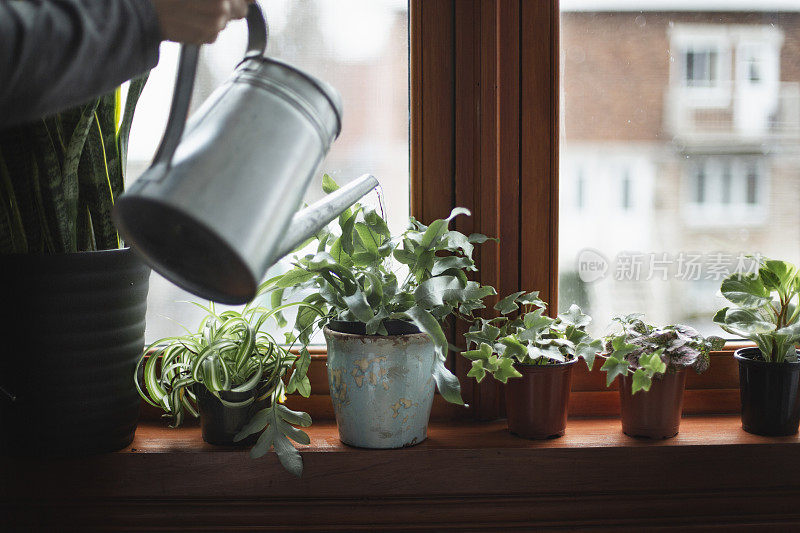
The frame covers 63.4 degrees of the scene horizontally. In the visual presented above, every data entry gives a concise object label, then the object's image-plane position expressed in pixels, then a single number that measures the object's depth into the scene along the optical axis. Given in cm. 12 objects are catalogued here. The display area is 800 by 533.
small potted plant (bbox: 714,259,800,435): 101
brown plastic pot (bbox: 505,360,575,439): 97
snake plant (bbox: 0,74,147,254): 81
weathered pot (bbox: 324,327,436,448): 92
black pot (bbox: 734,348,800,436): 101
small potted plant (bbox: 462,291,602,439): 93
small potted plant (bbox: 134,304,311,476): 93
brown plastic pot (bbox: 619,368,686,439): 99
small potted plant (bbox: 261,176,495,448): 92
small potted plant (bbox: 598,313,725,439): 96
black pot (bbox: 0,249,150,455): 84
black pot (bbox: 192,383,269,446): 95
